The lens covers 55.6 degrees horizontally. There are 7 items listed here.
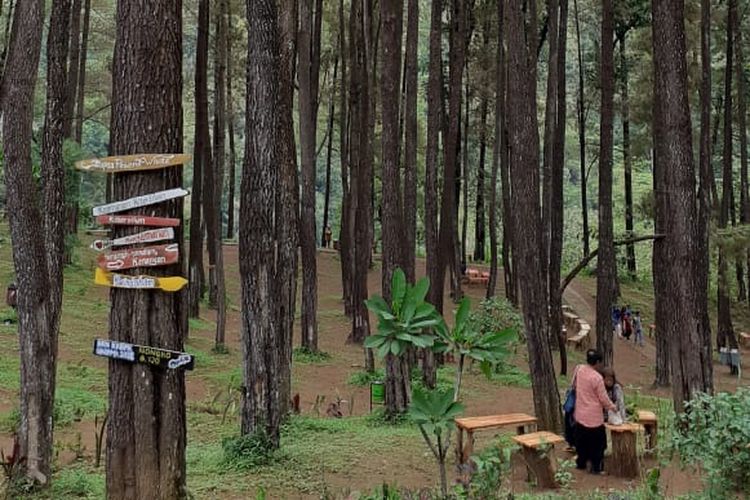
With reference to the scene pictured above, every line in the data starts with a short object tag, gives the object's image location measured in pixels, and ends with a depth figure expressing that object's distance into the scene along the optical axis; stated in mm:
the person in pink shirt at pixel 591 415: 7645
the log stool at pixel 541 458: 6926
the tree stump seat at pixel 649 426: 8328
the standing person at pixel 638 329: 22984
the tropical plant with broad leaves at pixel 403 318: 4074
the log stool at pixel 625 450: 7516
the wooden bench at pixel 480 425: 7434
